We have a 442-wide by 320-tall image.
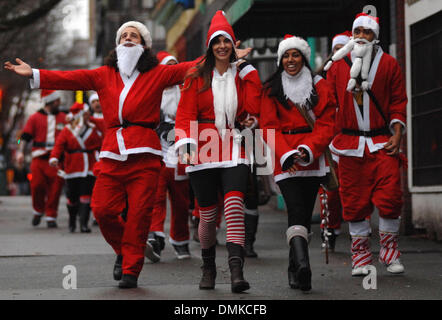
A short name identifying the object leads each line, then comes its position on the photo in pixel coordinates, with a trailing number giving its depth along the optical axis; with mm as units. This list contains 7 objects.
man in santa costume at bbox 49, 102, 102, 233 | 22129
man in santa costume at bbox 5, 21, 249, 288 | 11330
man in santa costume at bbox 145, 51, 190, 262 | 15075
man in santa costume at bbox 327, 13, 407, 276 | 12019
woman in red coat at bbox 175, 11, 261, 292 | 10759
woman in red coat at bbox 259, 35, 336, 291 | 10894
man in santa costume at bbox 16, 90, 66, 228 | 24002
